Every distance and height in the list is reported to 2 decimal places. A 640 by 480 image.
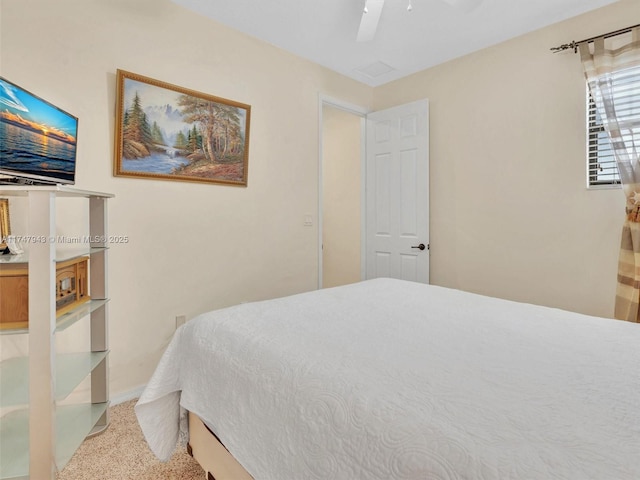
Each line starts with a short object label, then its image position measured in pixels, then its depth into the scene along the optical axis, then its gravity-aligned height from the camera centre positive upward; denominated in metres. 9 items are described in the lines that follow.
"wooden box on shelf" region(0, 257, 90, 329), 1.38 -0.22
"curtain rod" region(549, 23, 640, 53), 2.27 +1.39
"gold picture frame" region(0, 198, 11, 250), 1.56 +0.08
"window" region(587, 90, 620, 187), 2.40 +0.60
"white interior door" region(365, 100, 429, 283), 3.40 +0.49
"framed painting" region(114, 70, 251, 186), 2.24 +0.76
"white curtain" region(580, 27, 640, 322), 2.20 +0.74
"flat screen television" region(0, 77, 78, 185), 1.39 +0.46
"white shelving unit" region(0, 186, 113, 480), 1.32 -0.63
